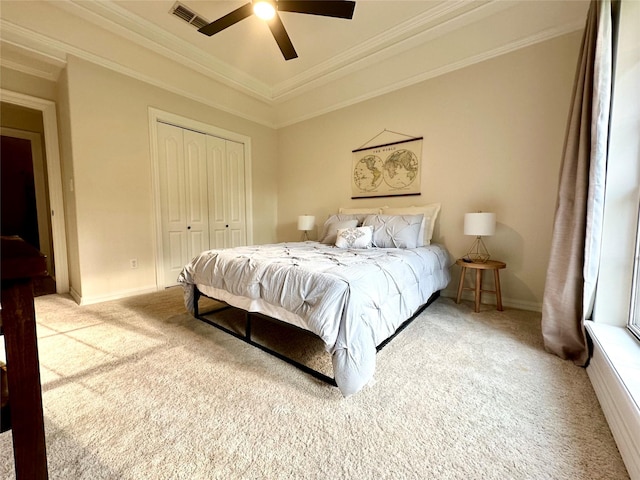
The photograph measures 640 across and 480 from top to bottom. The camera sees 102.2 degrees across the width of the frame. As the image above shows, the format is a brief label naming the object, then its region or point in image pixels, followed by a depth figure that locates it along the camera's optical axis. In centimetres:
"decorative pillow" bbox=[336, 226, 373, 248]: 277
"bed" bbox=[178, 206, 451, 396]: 138
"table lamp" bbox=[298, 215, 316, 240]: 409
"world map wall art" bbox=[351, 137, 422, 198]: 335
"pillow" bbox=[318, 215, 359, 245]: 314
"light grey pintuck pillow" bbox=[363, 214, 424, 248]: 273
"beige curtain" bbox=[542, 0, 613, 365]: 156
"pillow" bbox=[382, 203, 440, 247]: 298
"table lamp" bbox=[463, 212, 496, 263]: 252
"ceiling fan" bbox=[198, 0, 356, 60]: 199
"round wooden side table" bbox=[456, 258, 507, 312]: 248
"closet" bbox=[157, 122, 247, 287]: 351
